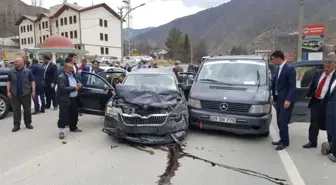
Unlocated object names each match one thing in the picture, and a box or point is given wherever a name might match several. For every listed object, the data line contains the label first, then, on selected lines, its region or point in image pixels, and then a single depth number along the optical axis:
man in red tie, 5.46
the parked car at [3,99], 8.44
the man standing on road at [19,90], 7.00
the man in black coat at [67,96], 6.49
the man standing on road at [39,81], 9.47
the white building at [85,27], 58.88
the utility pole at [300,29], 15.49
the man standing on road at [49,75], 9.48
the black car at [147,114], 5.69
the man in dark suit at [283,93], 5.62
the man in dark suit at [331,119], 5.02
